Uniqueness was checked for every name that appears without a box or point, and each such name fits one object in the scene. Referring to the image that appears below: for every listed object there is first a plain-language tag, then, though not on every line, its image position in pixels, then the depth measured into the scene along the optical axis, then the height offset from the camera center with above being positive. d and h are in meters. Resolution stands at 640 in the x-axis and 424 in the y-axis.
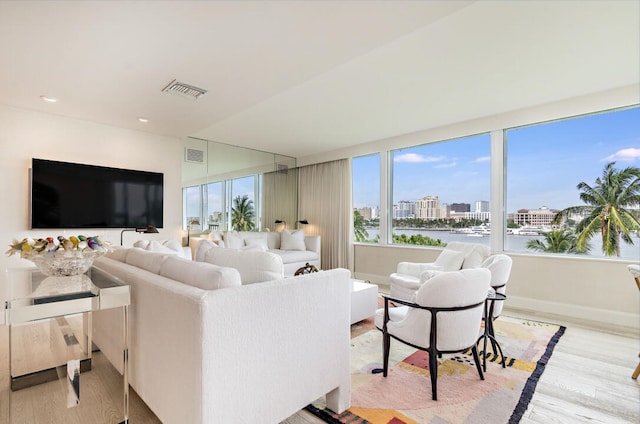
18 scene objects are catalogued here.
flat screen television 3.91 +0.24
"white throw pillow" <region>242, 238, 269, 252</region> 5.73 -0.53
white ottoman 3.10 -0.92
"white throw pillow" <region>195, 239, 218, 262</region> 2.80 -0.34
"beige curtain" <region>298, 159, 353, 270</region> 6.34 +0.13
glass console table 1.47 -0.66
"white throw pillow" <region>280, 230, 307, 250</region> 6.14 -0.54
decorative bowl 1.92 -0.31
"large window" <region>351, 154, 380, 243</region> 6.00 +0.30
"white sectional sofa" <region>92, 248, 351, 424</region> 1.24 -0.60
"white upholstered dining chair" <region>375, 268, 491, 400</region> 1.91 -0.65
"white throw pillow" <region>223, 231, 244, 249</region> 5.41 -0.48
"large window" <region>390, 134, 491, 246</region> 4.67 +0.34
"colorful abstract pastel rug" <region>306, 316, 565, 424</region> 1.79 -1.18
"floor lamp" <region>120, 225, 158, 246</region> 3.75 -0.20
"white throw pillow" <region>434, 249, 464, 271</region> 3.71 -0.58
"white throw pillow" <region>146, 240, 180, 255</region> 3.26 -0.36
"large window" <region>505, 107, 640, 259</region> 3.60 +0.41
